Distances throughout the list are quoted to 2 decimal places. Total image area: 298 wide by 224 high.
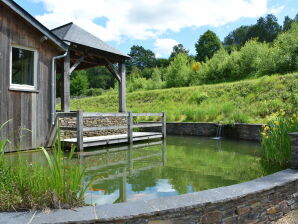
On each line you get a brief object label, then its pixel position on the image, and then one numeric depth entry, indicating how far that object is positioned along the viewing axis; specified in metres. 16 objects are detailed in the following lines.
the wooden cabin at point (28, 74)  6.97
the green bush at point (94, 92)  40.25
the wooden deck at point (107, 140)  7.88
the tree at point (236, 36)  76.22
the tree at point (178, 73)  24.09
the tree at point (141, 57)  75.97
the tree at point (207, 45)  52.34
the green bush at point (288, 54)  16.95
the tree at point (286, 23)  59.53
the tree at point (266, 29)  58.88
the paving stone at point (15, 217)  2.10
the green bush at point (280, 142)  4.93
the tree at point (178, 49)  72.97
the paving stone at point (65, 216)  2.12
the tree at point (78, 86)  49.31
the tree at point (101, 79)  59.62
